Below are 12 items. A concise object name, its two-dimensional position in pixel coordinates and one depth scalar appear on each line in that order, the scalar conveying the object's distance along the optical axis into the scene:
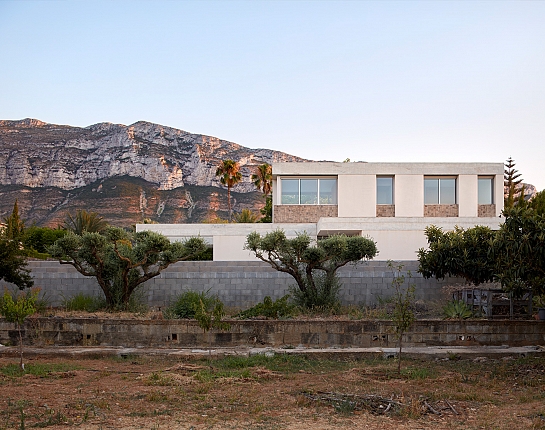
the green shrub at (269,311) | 15.38
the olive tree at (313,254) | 16.78
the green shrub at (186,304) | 15.72
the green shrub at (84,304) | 17.31
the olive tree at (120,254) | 16.56
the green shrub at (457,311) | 15.18
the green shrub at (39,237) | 37.62
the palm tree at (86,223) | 44.31
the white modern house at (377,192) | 30.44
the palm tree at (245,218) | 51.00
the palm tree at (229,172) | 56.72
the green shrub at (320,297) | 16.75
